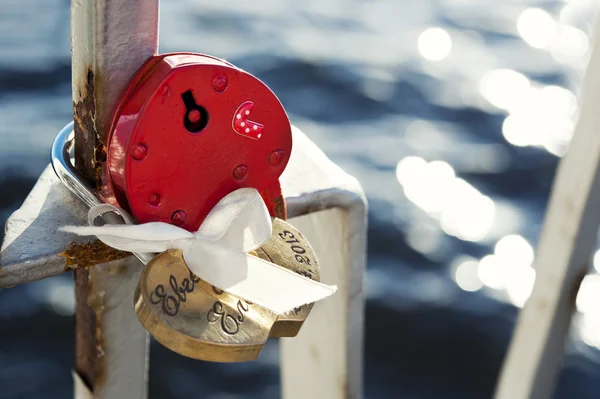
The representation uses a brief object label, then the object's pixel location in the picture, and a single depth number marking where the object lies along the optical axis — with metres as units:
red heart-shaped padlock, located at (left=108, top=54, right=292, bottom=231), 0.57
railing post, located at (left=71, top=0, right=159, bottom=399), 0.58
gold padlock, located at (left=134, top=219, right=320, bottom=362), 0.56
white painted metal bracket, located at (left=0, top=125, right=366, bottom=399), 0.61
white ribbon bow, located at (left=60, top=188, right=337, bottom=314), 0.57
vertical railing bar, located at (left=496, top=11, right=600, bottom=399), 0.74
